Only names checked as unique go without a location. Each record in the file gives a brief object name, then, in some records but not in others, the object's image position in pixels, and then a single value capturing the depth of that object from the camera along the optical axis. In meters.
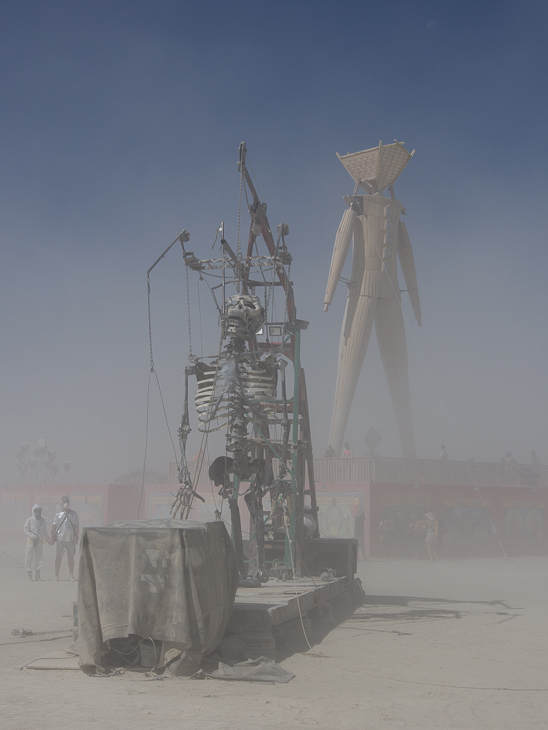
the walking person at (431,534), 27.61
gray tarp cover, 7.59
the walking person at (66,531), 17.75
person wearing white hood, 18.28
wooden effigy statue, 30.61
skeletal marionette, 12.02
